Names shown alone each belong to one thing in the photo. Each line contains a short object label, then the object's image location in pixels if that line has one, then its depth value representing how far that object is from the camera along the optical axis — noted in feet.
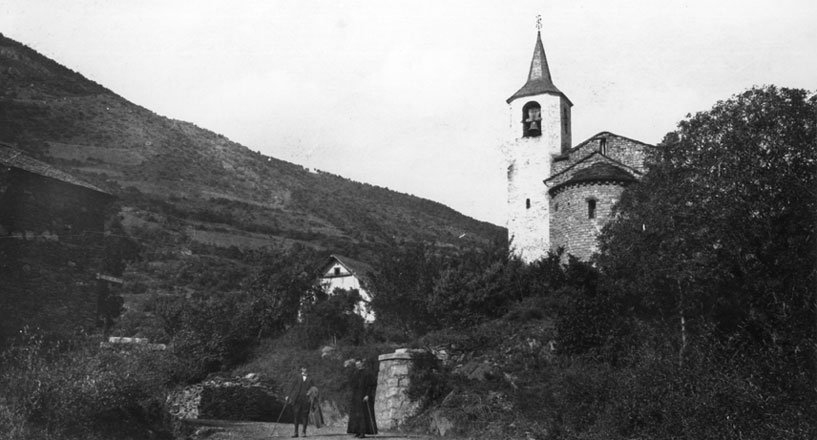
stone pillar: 61.21
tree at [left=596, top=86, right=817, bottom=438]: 69.31
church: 112.78
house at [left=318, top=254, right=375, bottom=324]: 158.40
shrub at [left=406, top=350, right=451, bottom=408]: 61.52
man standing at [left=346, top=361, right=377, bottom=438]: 53.52
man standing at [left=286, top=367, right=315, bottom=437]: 57.88
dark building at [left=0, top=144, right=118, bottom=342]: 71.51
